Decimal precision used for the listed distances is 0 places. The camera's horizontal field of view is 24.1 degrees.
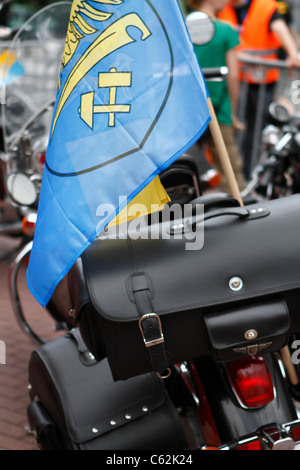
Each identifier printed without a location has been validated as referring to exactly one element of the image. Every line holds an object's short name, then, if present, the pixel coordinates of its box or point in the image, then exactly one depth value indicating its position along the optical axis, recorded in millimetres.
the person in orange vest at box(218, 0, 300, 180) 7051
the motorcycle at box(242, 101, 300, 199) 4949
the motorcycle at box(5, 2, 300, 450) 1988
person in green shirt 5438
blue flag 1941
